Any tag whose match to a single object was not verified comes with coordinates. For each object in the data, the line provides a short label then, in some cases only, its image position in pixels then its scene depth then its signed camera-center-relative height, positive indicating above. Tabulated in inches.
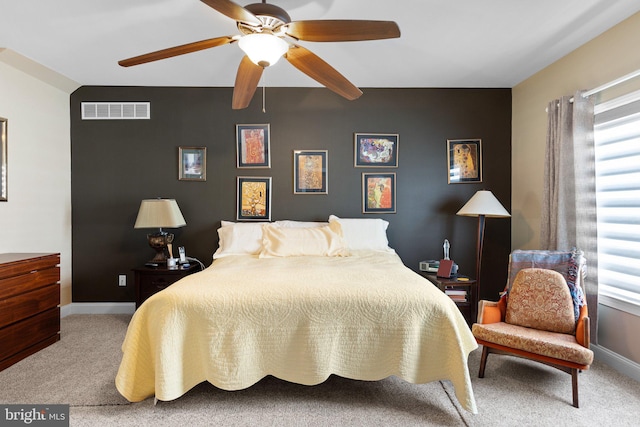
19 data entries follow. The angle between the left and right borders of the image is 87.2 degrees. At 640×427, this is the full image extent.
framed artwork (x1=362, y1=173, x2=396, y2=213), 157.0 +9.3
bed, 78.0 -29.8
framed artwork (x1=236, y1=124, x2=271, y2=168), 156.0 +31.3
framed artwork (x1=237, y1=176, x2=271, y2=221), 156.1 +7.6
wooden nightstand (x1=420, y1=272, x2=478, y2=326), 127.2 -30.5
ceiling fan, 68.7 +39.7
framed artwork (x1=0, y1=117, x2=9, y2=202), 123.1 +19.8
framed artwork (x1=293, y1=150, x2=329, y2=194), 156.6 +19.1
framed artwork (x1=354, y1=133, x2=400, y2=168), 156.7 +28.4
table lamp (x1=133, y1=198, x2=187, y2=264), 137.1 -2.6
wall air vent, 154.7 +47.9
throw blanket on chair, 99.3 -17.1
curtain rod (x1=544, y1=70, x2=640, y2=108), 95.6 +38.4
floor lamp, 132.7 +0.6
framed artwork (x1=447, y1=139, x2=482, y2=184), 156.4 +24.0
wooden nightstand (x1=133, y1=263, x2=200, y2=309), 133.1 -26.4
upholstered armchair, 83.5 -32.8
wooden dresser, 102.7 -29.9
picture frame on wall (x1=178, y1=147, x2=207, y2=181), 155.6 +22.5
